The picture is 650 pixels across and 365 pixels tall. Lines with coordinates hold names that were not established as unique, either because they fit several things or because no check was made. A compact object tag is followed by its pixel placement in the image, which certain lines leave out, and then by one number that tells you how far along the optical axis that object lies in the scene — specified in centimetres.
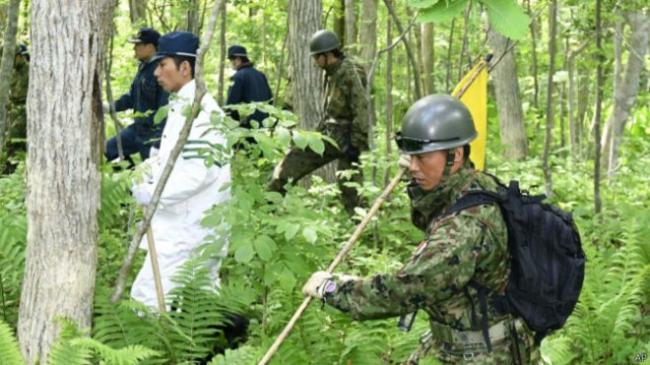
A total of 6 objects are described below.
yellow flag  486
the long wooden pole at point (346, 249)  434
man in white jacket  537
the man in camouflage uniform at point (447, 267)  375
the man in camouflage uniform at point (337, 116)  915
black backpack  382
